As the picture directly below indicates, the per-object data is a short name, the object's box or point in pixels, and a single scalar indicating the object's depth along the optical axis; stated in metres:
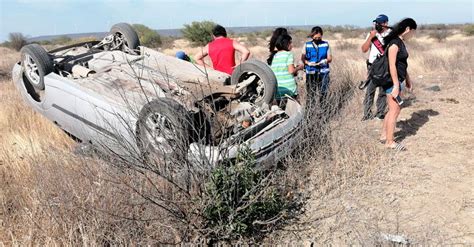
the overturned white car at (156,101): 3.61
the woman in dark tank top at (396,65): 5.11
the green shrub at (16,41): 34.12
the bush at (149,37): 35.75
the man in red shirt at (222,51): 6.21
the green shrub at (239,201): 3.31
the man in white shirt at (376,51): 6.26
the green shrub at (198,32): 34.72
